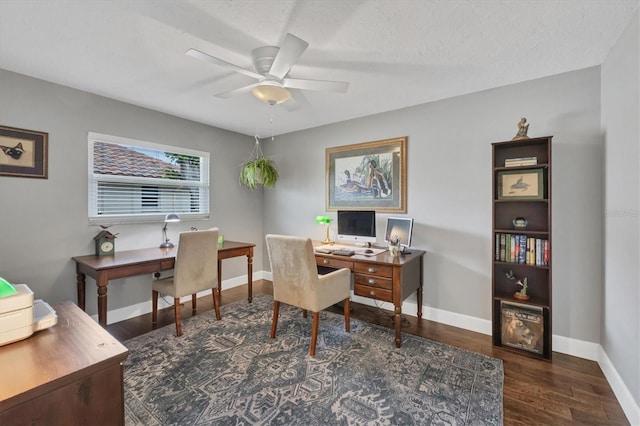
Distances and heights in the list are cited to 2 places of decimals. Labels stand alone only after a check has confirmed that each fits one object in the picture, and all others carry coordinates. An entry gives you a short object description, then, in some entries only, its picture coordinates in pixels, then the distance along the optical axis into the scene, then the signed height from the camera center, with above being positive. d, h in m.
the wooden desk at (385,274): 2.47 -0.57
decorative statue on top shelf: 2.35 +0.67
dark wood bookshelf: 2.32 -0.28
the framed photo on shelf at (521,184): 2.35 +0.23
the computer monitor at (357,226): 3.14 -0.16
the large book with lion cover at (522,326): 2.31 -0.95
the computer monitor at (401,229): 2.93 -0.18
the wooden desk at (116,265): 2.39 -0.48
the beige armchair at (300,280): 2.33 -0.58
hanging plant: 3.82 +0.52
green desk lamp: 3.55 -0.10
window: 2.95 +0.36
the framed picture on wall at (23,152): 2.36 +0.51
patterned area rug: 1.68 -1.17
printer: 1.02 -0.38
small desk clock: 2.84 -0.31
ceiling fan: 1.74 +0.94
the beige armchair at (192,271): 2.68 -0.58
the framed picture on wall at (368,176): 3.25 +0.43
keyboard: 2.87 -0.41
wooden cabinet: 0.81 -0.50
